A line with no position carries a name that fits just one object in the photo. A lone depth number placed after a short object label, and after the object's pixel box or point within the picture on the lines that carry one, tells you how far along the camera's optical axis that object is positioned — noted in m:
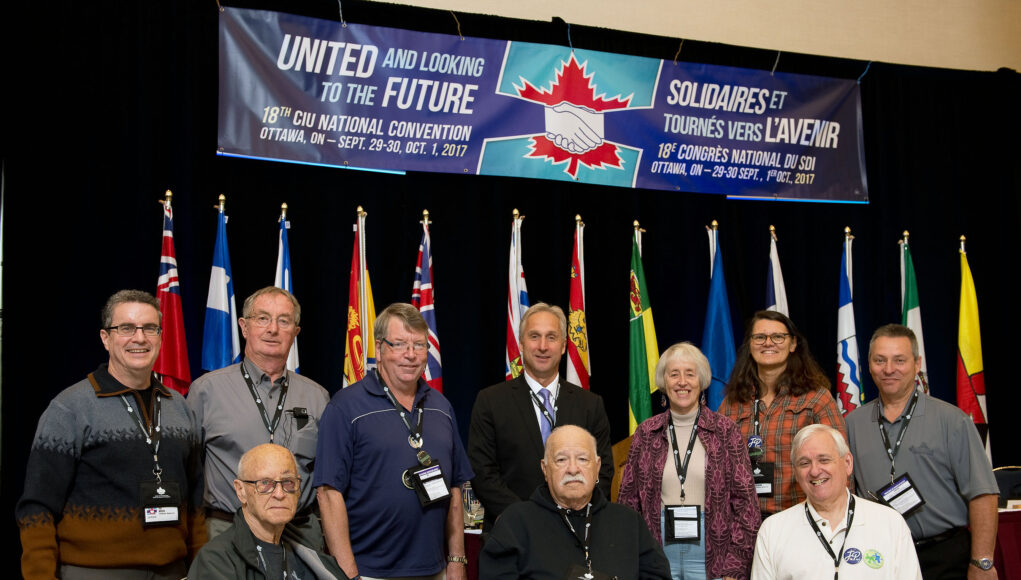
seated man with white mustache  2.97
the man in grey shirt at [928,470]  3.74
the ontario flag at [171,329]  4.70
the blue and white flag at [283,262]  5.12
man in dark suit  3.62
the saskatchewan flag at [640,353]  5.70
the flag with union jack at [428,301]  5.20
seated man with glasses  2.61
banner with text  5.19
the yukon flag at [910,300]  6.39
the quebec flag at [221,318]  4.85
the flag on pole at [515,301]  5.42
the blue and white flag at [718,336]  5.86
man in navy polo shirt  3.18
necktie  3.72
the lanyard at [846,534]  3.15
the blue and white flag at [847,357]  6.06
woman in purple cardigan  3.44
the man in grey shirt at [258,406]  3.29
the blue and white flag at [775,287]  6.17
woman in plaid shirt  3.72
